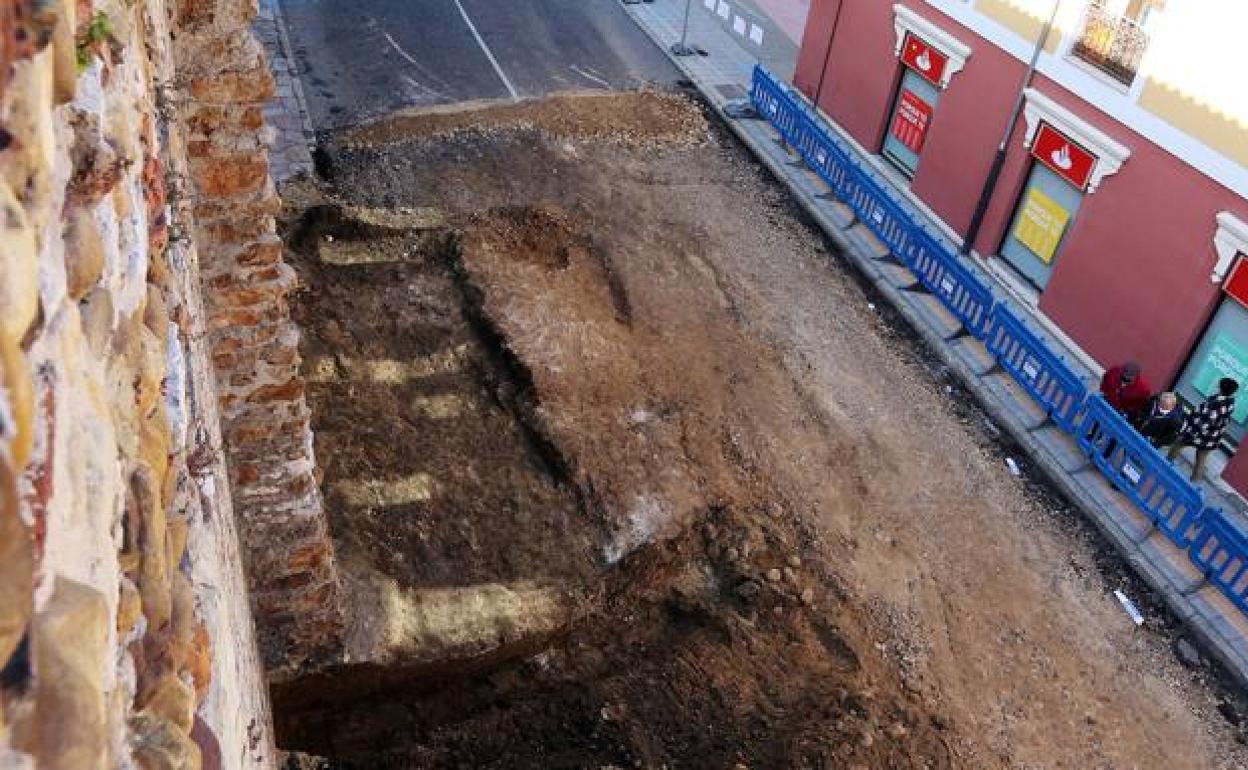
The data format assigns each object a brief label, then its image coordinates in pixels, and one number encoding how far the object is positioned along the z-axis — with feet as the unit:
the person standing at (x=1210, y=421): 31.89
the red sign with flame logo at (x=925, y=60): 45.57
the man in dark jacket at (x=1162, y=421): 32.86
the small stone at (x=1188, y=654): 28.68
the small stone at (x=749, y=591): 27.50
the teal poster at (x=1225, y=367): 32.68
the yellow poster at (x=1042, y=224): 40.04
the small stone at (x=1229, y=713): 27.25
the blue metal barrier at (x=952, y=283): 38.86
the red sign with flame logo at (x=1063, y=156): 38.11
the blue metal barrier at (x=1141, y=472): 30.78
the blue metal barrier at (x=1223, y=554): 29.22
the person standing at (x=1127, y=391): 33.71
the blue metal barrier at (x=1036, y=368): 34.83
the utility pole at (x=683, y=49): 63.26
